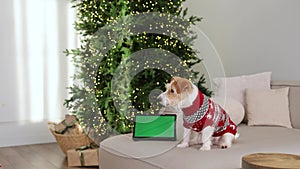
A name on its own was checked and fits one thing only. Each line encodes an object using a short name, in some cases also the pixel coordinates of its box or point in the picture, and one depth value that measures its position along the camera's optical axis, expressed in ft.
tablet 8.14
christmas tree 10.18
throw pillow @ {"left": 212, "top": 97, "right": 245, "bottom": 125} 9.80
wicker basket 13.08
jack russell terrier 7.22
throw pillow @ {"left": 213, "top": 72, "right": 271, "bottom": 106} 10.70
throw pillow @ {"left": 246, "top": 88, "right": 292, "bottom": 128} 10.05
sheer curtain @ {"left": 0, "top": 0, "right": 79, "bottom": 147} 14.94
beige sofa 6.86
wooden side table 5.50
